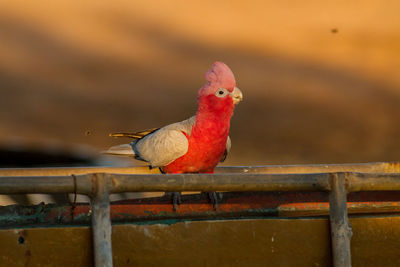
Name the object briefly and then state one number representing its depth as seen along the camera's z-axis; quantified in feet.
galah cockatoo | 22.41
